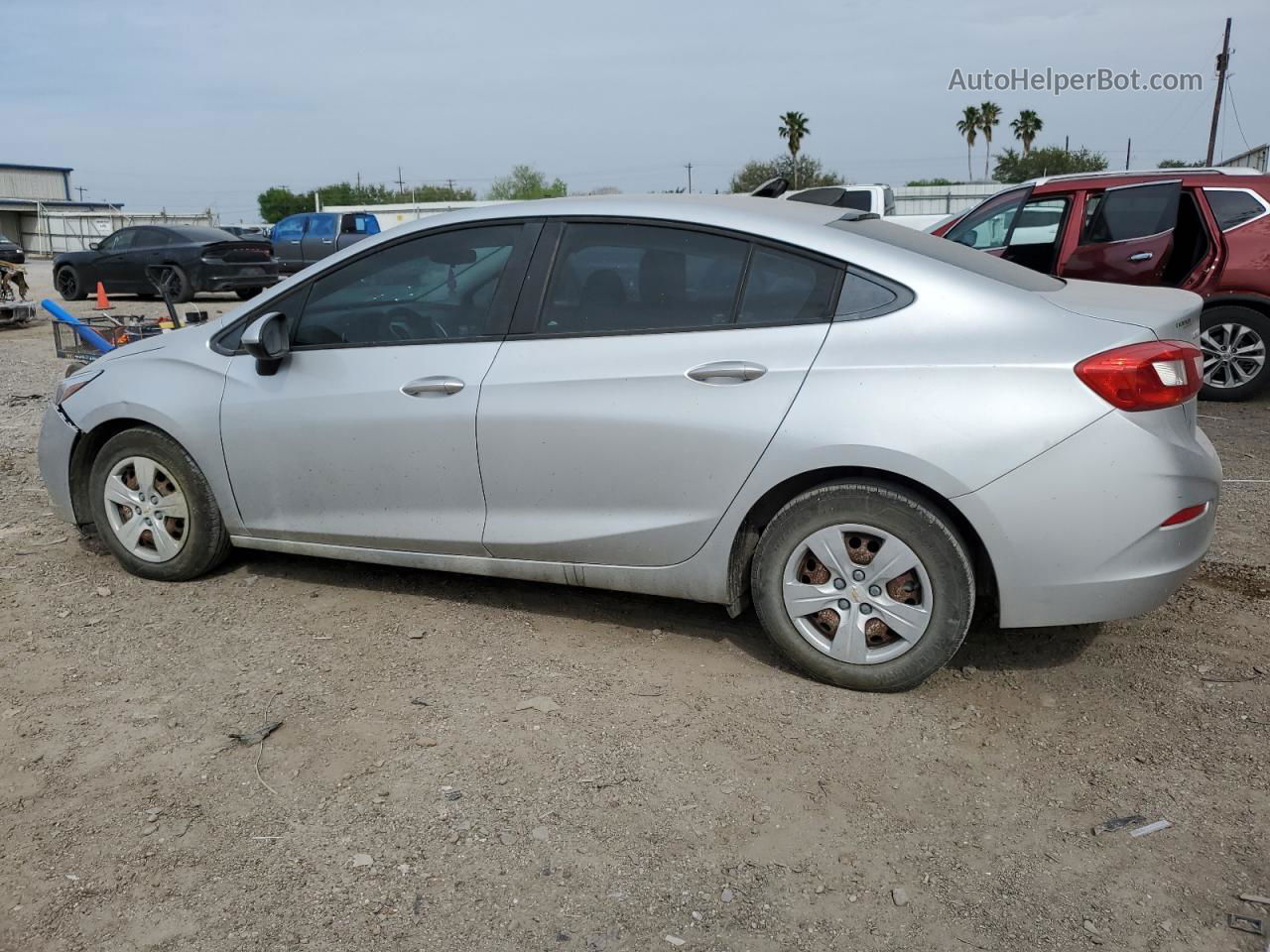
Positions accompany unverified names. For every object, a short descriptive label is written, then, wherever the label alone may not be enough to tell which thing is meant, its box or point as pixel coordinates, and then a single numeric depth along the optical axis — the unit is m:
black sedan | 18.75
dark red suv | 8.57
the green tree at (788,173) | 58.09
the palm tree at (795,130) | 70.69
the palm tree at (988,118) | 75.81
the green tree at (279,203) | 96.38
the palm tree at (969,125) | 76.62
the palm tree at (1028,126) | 72.62
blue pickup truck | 23.70
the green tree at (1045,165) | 58.16
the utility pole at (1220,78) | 37.78
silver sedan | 3.38
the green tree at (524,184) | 70.80
